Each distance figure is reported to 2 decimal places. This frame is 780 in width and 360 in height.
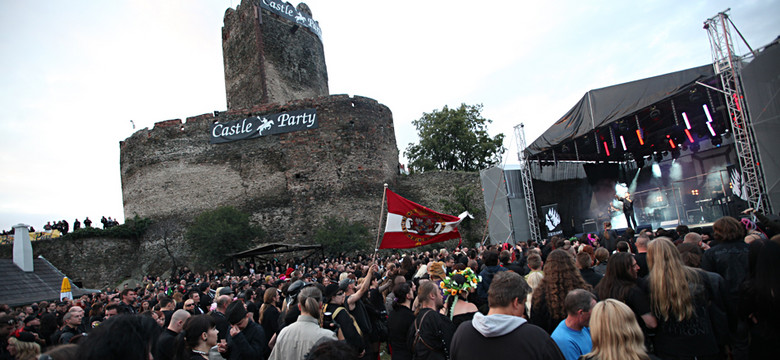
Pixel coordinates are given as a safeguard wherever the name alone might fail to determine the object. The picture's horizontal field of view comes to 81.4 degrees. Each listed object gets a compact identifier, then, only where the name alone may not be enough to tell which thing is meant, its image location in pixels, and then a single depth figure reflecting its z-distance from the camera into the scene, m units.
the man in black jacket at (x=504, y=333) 2.45
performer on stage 16.88
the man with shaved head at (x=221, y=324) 4.67
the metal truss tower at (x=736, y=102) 10.98
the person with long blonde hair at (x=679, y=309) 3.27
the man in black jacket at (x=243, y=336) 4.01
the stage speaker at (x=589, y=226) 19.17
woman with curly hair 3.69
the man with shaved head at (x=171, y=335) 3.83
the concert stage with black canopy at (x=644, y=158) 13.46
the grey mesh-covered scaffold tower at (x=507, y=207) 18.42
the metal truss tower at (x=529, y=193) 17.75
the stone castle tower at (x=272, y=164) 24.66
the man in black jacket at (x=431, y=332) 3.77
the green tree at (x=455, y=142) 35.25
